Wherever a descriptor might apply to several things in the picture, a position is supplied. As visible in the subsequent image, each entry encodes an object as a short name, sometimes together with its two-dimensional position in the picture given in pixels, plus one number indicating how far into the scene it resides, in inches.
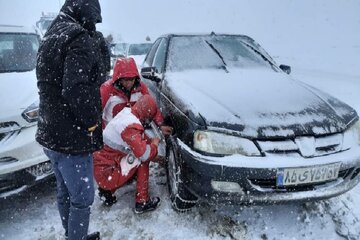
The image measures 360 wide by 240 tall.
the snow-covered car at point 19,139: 116.9
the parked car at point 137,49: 502.2
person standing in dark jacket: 78.9
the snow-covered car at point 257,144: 98.7
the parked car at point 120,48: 539.5
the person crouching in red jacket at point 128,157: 121.8
